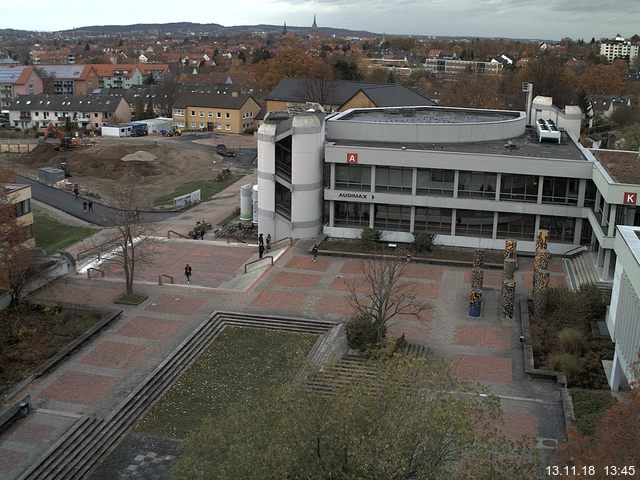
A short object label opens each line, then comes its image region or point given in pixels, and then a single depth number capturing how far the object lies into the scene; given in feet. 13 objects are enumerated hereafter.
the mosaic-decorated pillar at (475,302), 109.60
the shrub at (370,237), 143.13
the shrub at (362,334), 96.48
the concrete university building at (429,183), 136.67
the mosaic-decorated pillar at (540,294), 107.86
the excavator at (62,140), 273.33
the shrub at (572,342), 96.02
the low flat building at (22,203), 131.23
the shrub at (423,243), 140.46
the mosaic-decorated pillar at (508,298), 108.37
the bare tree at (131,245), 115.14
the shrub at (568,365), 90.04
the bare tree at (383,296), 96.89
